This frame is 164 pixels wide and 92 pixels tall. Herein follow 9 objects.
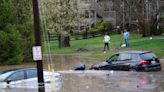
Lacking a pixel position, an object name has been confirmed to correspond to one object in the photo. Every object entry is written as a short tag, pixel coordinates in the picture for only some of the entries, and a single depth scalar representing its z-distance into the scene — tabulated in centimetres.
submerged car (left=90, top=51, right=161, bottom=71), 2828
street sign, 1845
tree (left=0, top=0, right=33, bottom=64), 4047
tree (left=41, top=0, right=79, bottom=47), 5731
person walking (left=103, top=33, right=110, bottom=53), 4665
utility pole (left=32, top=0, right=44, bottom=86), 1892
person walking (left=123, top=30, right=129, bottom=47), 4738
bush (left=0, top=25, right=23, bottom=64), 4025
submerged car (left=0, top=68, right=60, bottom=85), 2286
